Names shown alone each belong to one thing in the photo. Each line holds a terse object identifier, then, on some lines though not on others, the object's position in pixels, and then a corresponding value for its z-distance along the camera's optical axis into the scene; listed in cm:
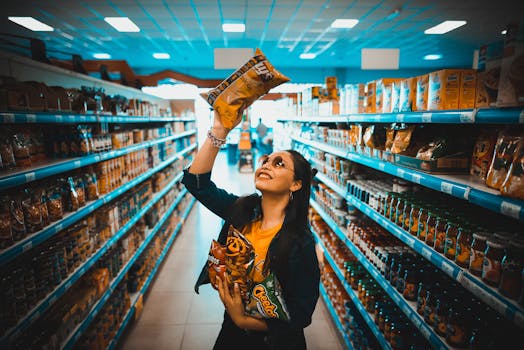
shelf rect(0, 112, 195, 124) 142
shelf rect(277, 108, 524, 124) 104
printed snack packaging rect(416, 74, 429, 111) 164
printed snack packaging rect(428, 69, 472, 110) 146
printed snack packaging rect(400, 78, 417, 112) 175
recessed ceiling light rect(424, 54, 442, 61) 1135
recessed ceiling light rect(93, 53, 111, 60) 1064
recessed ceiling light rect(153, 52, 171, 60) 1052
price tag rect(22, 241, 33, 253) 149
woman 125
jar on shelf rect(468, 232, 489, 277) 124
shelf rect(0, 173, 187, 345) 142
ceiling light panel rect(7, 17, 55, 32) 724
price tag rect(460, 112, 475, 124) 121
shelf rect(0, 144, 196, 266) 140
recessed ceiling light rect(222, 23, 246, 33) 767
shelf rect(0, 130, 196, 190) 141
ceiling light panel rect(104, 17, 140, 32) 716
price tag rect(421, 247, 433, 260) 149
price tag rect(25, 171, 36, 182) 151
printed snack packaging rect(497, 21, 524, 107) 102
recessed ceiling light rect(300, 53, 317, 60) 1086
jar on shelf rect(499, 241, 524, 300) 108
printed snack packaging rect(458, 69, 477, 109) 144
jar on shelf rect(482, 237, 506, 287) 115
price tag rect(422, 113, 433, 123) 148
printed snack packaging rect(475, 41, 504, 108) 124
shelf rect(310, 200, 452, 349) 142
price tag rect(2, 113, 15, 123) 138
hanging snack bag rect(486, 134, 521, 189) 114
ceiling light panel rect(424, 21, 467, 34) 763
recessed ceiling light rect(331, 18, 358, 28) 728
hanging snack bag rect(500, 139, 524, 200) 103
